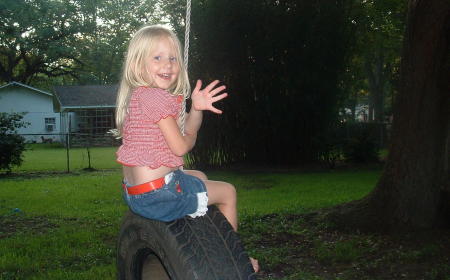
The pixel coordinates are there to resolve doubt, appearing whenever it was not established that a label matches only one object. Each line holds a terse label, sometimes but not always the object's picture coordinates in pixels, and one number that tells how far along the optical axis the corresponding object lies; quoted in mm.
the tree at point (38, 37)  31469
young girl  2445
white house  35438
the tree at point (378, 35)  14561
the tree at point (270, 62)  12508
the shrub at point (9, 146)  13438
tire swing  2311
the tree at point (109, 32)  37062
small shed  35188
